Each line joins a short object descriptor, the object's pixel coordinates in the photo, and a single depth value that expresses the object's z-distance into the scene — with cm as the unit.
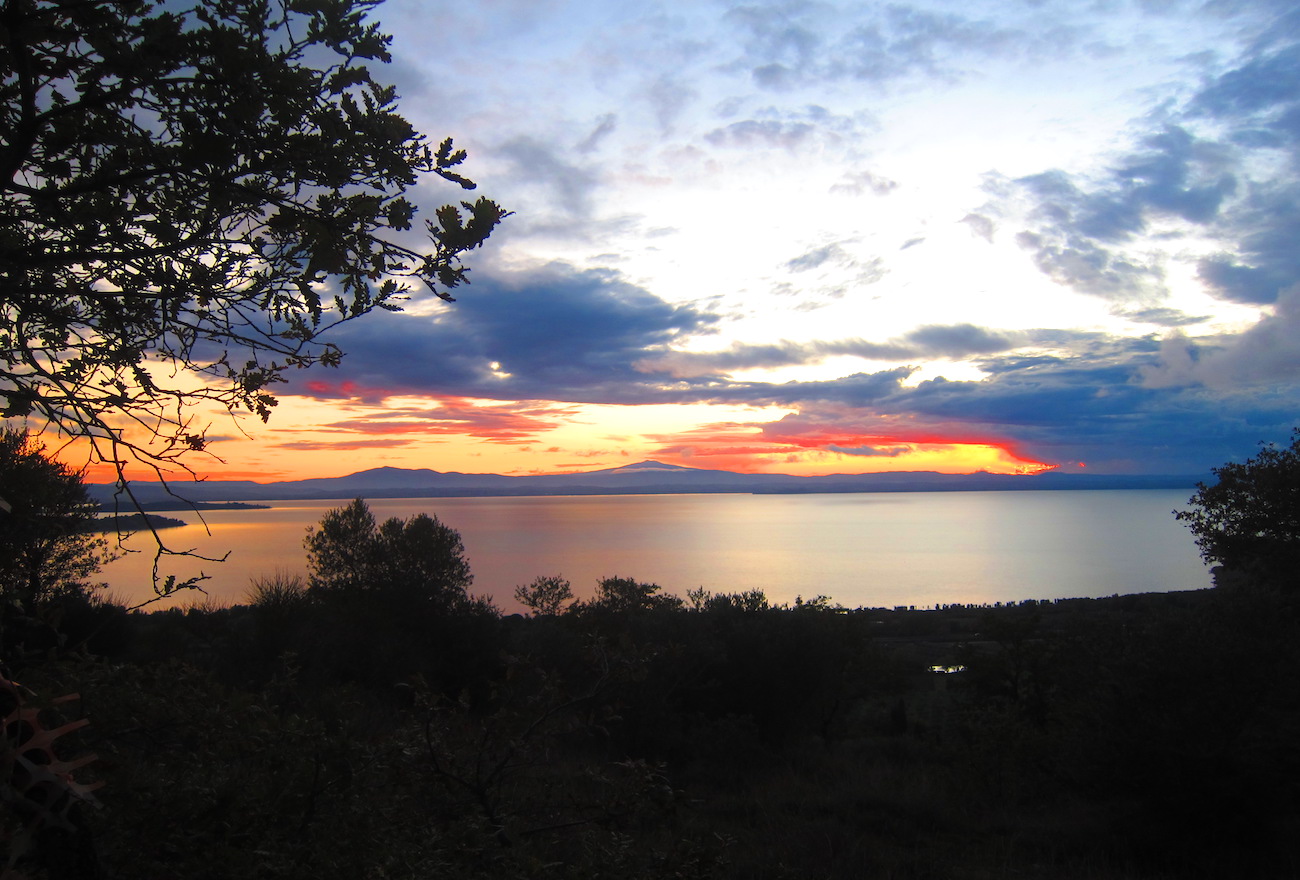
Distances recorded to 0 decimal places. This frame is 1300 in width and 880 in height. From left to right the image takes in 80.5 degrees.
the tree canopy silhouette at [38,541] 536
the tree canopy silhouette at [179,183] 233
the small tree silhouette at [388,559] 2197
